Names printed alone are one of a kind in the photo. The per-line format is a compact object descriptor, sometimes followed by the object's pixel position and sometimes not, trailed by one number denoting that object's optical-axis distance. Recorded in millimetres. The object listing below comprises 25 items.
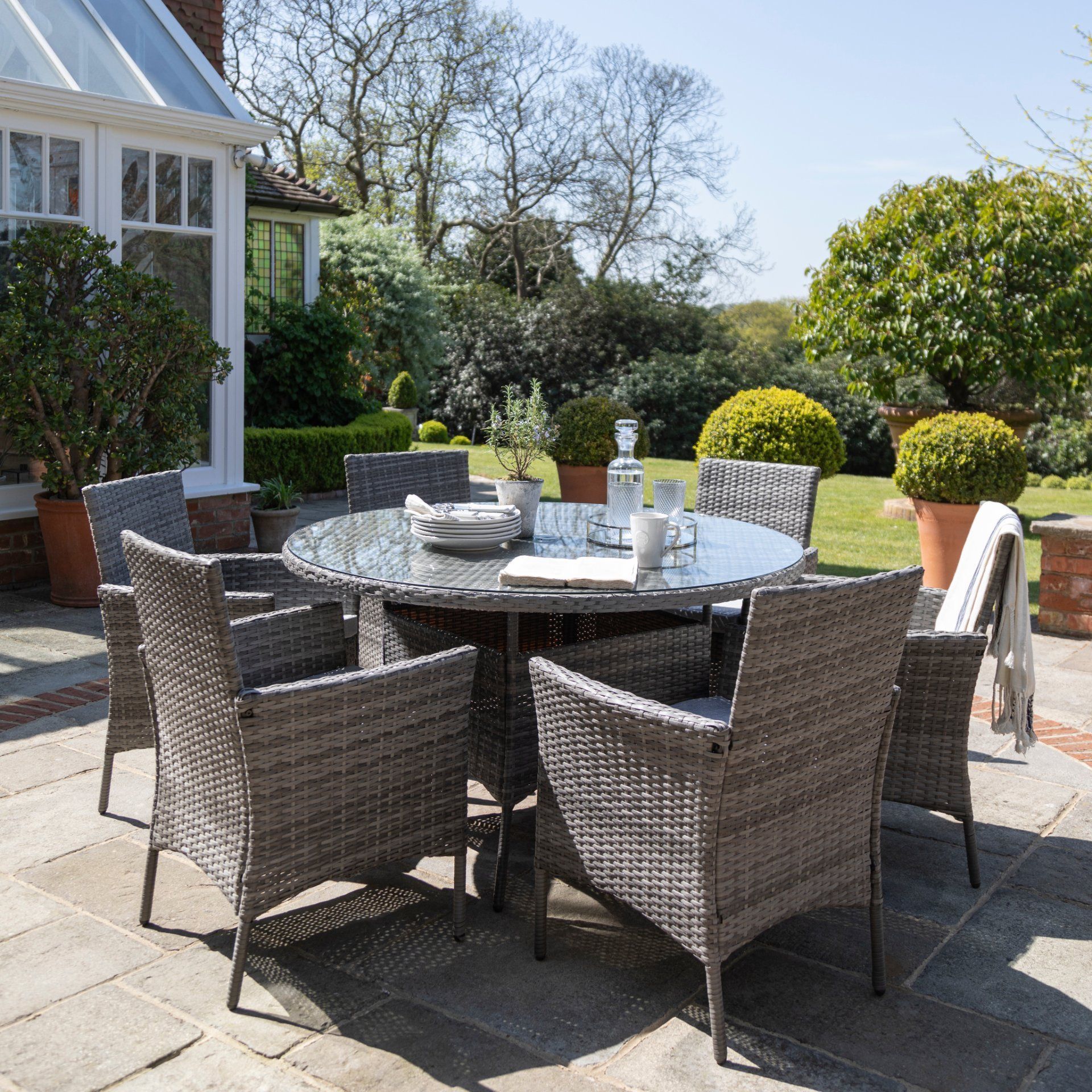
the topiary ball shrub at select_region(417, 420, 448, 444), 17031
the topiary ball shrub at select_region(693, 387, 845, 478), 7844
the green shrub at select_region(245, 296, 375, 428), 10789
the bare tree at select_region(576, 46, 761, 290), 22172
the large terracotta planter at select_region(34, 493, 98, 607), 5695
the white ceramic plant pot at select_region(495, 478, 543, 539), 3428
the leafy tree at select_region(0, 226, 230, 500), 5492
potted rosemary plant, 3316
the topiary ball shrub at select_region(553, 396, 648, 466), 8211
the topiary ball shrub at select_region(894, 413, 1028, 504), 6547
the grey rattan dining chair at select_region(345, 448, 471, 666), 4297
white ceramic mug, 2943
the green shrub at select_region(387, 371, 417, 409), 16500
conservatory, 5914
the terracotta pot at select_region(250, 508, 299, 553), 7480
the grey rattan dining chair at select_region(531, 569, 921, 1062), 2086
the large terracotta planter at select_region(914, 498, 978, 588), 6559
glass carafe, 3311
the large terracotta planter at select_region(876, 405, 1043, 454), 10219
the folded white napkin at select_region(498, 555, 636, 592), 2680
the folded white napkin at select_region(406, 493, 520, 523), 3166
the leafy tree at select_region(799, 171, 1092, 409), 9516
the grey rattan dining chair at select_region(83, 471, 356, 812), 3072
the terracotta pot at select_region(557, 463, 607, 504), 8266
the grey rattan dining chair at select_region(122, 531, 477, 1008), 2219
